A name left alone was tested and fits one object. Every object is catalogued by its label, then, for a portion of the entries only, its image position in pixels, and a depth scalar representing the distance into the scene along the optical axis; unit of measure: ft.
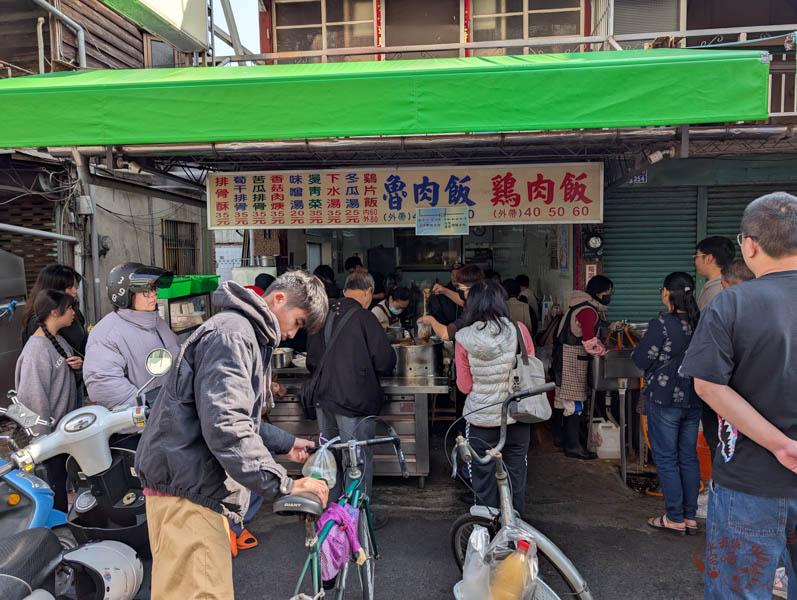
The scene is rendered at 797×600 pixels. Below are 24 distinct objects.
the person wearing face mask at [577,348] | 17.40
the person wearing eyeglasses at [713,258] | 12.82
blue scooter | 9.56
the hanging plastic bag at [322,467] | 8.25
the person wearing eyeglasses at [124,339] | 11.36
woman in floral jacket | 12.82
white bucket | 18.33
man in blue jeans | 7.04
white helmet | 9.21
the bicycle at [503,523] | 8.57
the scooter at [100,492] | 9.25
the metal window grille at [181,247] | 37.60
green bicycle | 6.91
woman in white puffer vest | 12.38
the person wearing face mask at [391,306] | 19.99
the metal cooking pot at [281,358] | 17.94
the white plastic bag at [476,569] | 8.48
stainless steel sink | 16.30
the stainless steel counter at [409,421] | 16.46
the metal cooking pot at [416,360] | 17.06
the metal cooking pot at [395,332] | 20.24
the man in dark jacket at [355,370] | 13.66
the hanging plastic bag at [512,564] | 8.11
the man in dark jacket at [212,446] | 6.56
